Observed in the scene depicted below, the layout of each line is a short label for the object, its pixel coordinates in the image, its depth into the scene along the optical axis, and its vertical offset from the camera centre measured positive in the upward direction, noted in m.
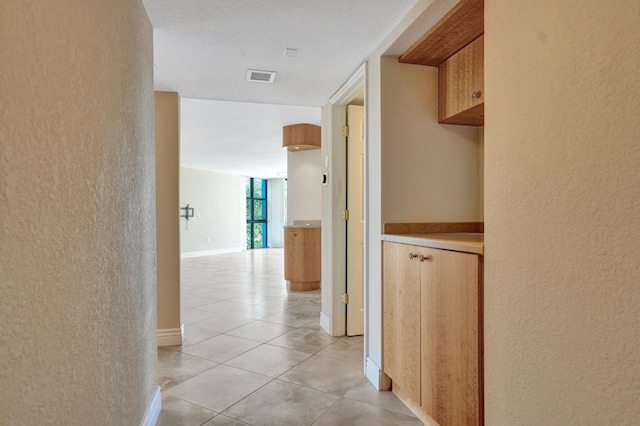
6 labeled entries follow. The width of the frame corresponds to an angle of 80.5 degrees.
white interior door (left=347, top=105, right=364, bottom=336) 3.26 -0.13
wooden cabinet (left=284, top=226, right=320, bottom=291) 5.29 -0.64
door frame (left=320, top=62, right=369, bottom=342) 3.23 -0.09
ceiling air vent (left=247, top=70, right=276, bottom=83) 2.63 +0.96
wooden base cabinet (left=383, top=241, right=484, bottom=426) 1.45 -0.55
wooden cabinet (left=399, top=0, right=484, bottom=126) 1.74 +0.84
